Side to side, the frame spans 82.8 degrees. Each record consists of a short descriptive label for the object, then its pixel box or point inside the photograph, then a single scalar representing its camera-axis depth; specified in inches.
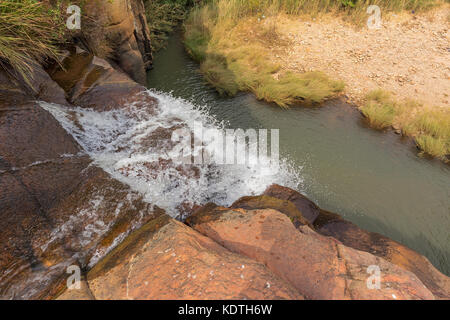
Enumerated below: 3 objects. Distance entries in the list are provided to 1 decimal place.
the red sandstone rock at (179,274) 54.2
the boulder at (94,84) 150.2
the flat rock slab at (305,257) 58.7
